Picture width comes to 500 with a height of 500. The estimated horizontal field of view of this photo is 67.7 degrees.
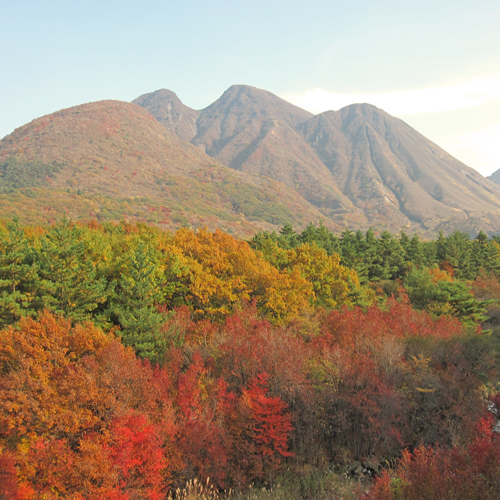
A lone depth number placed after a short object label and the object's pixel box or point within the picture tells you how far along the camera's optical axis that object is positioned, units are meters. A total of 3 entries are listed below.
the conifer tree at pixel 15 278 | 25.98
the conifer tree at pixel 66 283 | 26.59
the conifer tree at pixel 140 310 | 25.58
